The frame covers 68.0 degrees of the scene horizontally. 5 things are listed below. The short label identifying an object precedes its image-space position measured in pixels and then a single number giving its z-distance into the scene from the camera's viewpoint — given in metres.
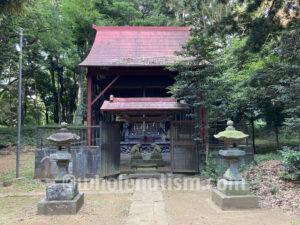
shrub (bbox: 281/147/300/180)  6.02
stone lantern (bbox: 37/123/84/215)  4.86
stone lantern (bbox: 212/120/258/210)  4.87
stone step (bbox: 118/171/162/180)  8.29
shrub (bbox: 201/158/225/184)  7.02
